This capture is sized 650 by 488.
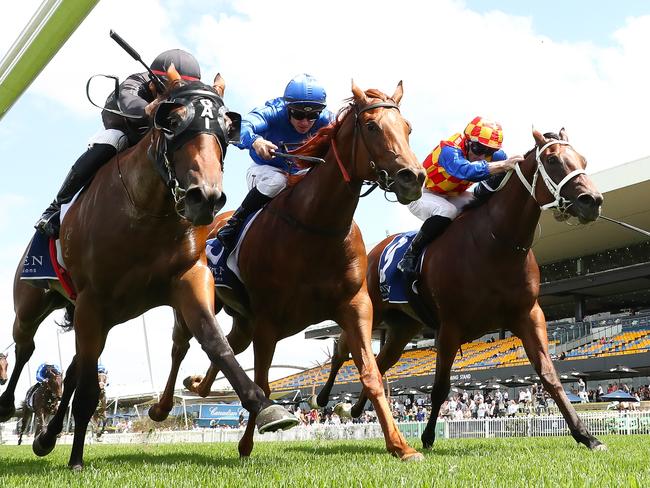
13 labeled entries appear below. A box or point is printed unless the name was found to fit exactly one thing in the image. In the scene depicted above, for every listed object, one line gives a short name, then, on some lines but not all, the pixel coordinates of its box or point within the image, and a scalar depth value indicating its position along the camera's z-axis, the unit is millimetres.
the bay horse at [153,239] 4562
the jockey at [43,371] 18016
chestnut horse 5578
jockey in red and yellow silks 8180
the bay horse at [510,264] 6906
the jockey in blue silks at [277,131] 6848
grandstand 32156
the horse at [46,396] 17677
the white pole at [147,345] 41744
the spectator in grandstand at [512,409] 27138
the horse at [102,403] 18086
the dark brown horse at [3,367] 11938
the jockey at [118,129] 5870
